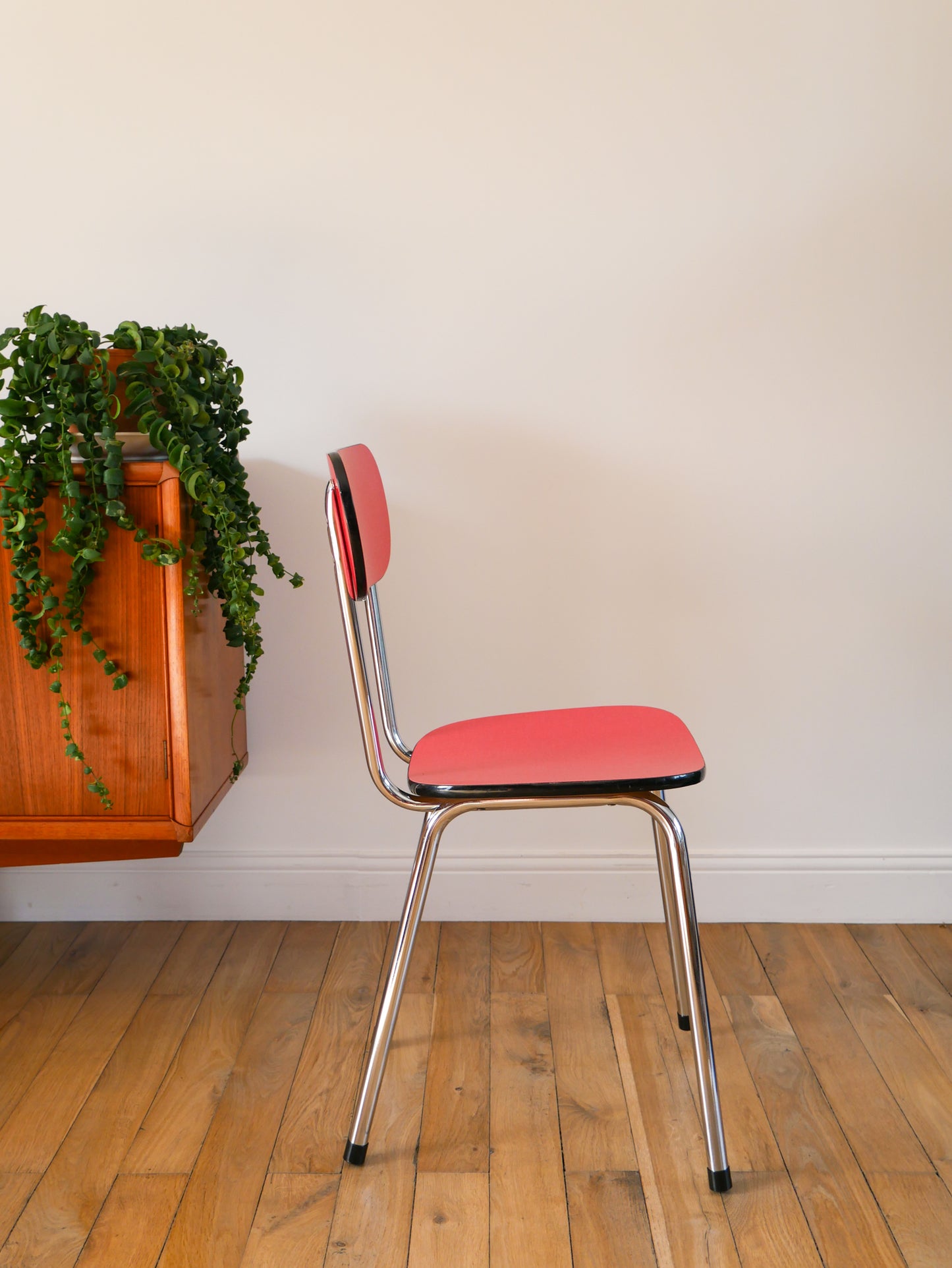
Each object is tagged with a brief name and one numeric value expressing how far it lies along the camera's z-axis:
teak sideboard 1.42
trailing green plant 1.33
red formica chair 1.18
